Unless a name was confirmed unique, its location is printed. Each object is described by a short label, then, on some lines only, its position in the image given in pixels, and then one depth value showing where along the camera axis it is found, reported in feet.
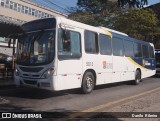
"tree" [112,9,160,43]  120.57
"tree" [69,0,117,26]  139.13
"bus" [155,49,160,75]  80.28
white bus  33.76
